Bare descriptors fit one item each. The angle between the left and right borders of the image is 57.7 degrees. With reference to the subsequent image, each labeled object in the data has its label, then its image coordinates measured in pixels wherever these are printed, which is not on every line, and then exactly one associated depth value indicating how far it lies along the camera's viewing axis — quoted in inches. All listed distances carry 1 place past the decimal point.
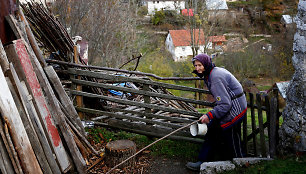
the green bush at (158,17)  1571.1
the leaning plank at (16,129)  129.6
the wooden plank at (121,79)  195.4
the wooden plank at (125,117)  207.6
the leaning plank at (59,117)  165.8
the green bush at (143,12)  1385.2
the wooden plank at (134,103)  199.9
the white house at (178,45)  1294.0
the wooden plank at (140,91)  194.5
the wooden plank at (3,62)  138.6
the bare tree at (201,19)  989.2
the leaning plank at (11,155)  125.6
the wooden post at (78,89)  226.1
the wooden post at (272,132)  160.2
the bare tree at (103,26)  567.5
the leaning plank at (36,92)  151.9
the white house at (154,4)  1811.9
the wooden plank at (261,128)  165.2
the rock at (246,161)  159.6
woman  157.0
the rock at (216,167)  161.4
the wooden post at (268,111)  162.0
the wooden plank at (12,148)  126.1
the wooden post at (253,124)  175.2
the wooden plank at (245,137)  176.3
